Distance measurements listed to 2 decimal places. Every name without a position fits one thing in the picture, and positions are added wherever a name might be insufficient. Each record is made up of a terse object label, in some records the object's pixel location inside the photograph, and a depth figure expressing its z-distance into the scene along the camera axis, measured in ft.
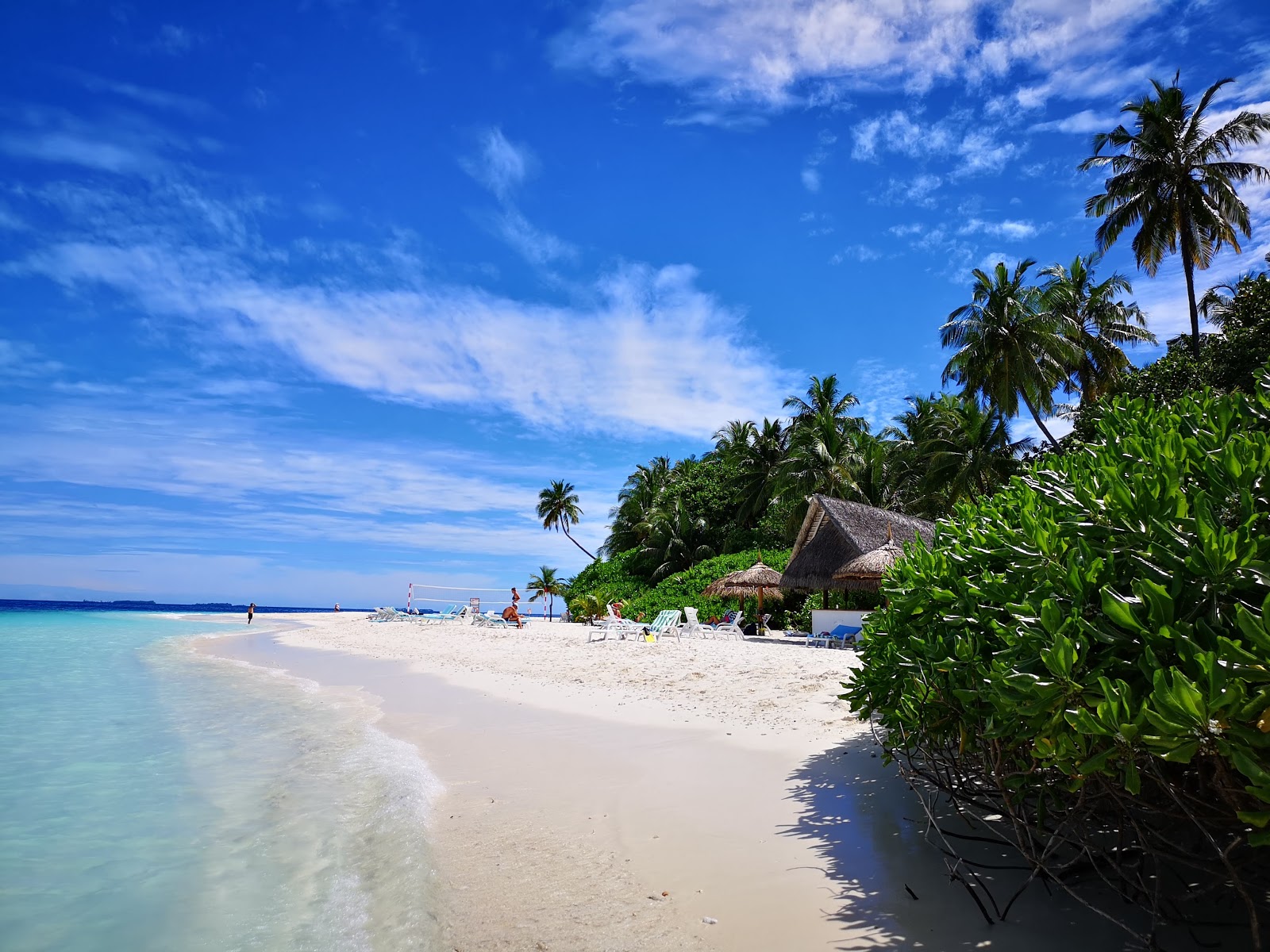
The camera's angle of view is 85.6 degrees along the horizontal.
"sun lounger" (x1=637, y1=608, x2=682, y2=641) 63.67
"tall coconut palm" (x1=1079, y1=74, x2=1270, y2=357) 62.64
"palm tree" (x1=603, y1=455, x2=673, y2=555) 123.95
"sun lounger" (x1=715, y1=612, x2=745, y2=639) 67.67
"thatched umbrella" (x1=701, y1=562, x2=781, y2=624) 73.72
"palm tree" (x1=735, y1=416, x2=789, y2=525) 104.73
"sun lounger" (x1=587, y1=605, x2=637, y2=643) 64.39
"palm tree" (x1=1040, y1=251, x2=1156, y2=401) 83.46
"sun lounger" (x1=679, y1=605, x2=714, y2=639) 65.82
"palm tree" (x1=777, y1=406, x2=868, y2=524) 91.40
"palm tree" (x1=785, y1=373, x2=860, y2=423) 103.86
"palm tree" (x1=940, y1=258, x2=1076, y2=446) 74.02
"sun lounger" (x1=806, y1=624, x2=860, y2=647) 54.53
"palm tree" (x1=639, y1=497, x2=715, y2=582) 105.60
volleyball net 97.35
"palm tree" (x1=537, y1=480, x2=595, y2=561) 161.89
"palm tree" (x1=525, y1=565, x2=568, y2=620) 137.69
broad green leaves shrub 5.86
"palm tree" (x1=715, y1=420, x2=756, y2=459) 109.87
